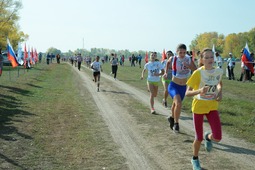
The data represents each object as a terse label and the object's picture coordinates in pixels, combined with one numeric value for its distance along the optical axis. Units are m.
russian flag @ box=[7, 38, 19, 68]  19.66
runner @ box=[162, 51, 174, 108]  11.39
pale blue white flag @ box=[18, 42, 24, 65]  23.56
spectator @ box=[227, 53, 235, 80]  25.48
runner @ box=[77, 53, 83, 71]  36.97
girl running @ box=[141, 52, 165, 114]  10.80
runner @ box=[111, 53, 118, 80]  25.47
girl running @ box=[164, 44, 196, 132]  7.61
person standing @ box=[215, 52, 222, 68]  24.97
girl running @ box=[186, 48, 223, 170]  5.28
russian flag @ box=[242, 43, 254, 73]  20.48
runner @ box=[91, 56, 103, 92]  18.12
